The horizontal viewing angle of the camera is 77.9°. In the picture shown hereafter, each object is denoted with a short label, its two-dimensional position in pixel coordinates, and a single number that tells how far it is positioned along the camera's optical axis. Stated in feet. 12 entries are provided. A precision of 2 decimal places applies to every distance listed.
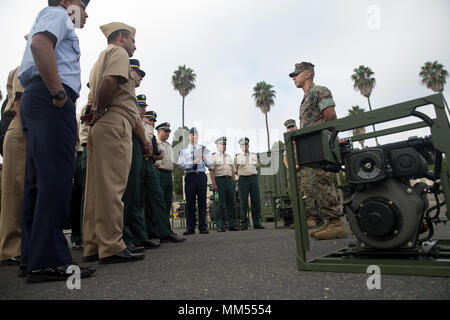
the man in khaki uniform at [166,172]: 16.60
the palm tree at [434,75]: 100.53
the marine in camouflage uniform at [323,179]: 11.41
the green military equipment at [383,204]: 5.58
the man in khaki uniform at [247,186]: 22.39
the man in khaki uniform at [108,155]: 7.97
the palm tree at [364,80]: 109.70
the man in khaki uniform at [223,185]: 22.71
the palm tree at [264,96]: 124.53
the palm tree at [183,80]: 123.95
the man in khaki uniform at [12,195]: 8.89
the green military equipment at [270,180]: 30.73
